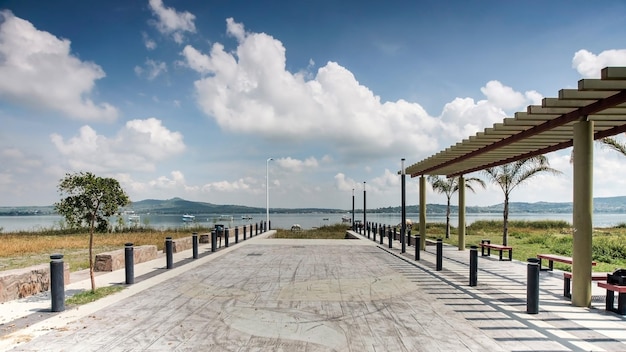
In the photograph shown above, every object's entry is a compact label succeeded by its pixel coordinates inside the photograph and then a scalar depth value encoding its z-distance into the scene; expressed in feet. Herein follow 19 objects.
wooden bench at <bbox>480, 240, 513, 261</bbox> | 52.01
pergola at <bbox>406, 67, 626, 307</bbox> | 24.91
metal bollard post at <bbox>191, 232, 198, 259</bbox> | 54.13
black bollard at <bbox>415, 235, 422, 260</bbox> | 53.31
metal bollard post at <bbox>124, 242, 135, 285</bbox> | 35.70
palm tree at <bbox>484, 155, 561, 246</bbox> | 80.58
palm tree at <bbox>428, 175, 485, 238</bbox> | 114.21
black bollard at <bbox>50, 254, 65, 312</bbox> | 26.91
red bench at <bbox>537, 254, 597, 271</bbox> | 37.68
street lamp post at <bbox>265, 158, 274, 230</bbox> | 130.21
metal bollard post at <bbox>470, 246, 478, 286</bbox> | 34.83
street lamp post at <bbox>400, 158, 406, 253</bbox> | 61.82
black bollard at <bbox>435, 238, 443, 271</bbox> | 43.57
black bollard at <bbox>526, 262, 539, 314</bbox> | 25.99
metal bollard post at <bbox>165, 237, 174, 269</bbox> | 45.14
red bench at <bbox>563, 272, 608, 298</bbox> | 30.83
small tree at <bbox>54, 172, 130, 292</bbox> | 31.41
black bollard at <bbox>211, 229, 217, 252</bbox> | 63.89
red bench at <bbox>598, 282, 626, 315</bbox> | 25.95
